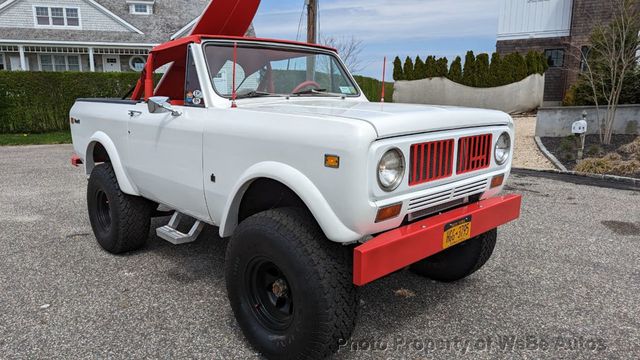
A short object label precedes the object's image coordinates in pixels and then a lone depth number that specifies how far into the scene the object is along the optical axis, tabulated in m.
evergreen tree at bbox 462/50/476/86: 18.22
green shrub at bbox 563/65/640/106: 11.79
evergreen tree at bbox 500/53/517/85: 17.66
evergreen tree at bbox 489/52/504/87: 17.81
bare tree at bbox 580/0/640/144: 10.32
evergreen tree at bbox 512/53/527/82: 17.67
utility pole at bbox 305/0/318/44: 10.34
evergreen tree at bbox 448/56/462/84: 18.47
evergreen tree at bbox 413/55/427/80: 18.98
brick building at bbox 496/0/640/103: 19.05
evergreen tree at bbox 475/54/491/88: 17.95
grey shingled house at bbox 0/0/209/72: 23.69
